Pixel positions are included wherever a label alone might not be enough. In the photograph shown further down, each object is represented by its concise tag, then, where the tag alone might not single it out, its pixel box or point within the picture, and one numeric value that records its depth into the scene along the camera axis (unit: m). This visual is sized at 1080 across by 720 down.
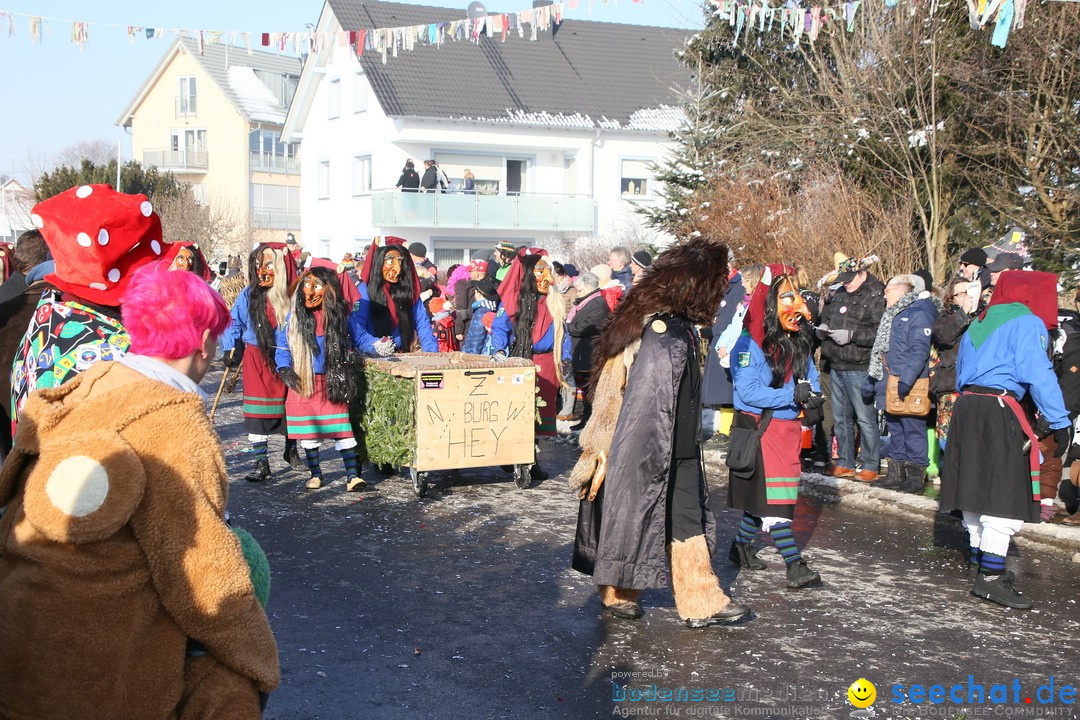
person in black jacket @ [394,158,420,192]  31.14
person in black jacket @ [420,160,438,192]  31.50
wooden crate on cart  8.81
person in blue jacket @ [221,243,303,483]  9.02
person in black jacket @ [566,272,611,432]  11.95
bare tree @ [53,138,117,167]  60.69
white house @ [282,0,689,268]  32.84
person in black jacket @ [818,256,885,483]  10.03
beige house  49.53
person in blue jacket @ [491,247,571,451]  10.23
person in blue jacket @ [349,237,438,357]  10.05
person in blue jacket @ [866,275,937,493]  9.32
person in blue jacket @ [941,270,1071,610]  6.36
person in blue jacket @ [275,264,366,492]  8.80
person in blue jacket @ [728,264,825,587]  6.47
